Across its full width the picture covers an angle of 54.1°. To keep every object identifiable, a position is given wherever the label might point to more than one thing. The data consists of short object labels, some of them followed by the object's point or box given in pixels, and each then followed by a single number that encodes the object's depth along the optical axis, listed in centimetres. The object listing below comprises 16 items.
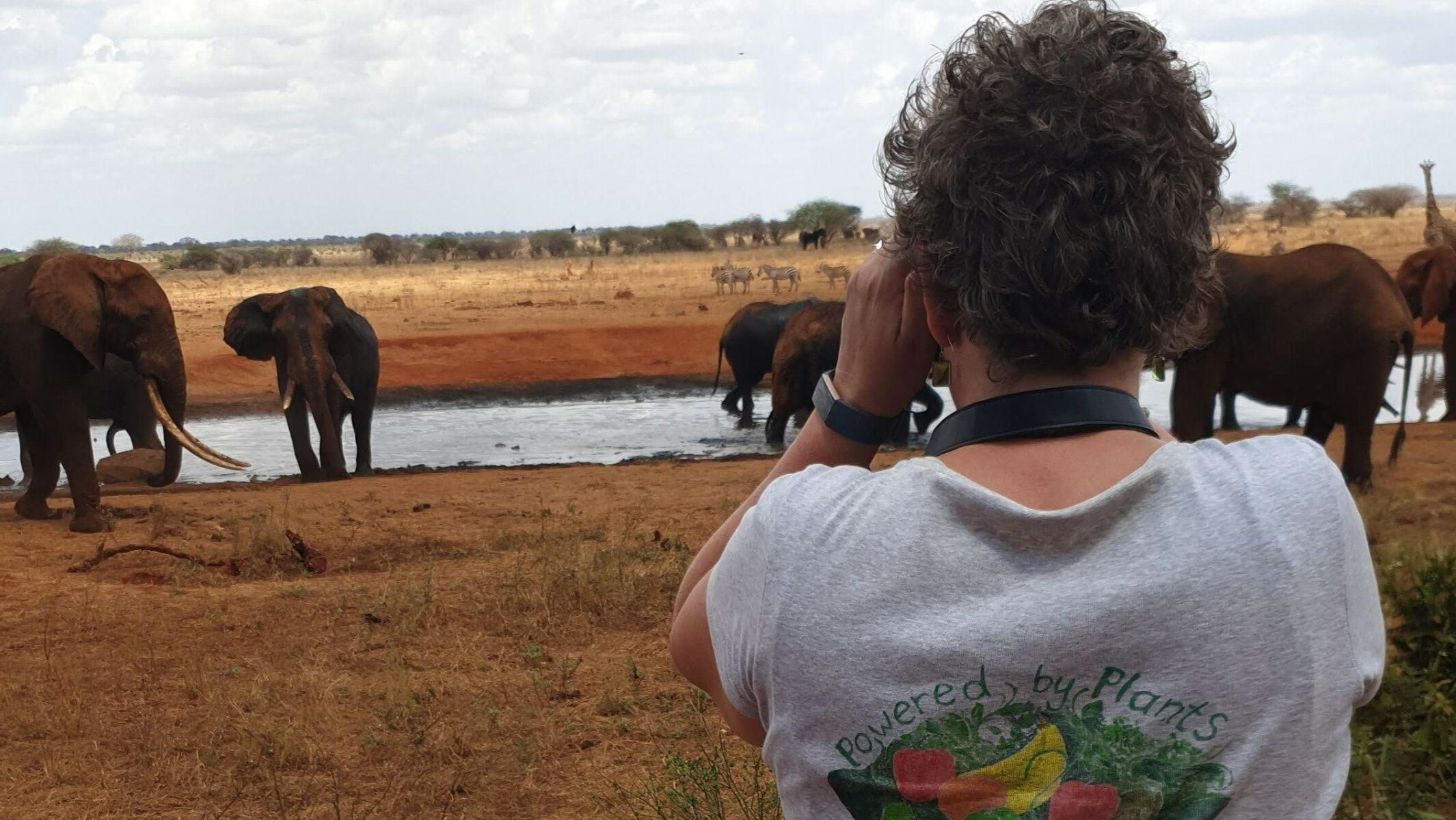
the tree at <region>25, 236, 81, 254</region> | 6009
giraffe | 2017
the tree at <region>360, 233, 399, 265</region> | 6944
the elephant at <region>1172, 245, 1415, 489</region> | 1085
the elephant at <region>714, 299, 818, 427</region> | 1888
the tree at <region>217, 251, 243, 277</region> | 6254
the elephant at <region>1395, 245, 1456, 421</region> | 1379
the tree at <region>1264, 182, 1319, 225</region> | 6986
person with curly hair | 129
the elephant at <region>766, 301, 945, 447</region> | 1650
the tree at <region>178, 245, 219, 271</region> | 6525
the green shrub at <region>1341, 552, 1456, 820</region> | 391
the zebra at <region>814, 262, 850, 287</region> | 3903
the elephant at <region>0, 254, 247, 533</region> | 1016
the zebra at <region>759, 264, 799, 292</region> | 3809
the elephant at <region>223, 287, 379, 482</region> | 1419
